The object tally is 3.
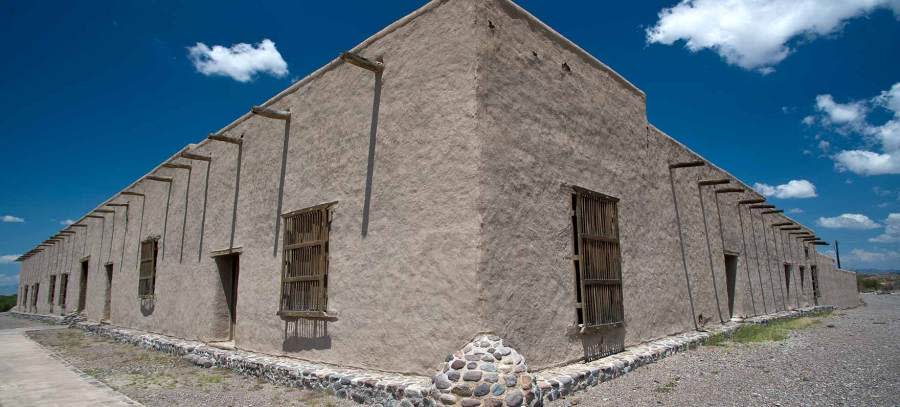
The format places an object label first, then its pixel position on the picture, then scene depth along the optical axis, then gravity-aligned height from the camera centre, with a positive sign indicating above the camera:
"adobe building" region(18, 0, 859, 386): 5.58 +1.02
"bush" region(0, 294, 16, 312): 36.03 -1.09
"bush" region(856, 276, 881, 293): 46.08 +0.38
